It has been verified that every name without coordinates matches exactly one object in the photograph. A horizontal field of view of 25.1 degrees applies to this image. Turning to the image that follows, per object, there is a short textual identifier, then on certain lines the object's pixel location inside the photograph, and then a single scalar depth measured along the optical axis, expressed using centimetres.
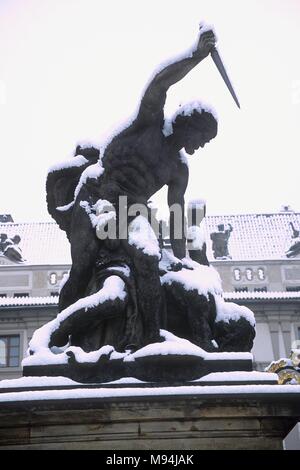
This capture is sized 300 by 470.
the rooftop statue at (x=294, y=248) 3328
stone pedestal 457
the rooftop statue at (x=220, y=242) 3331
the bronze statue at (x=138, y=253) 533
